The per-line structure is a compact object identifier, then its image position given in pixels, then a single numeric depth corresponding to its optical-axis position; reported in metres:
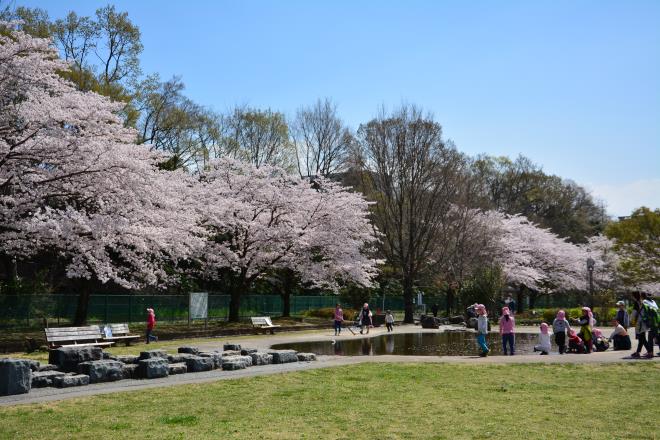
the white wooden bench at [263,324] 30.20
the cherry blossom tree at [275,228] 34.66
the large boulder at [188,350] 17.21
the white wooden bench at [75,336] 19.08
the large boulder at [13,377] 11.30
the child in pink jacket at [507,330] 19.56
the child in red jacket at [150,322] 23.40
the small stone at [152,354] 14.96
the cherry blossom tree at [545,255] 59.03
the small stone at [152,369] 13.70
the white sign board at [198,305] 29.62
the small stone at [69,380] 12.36
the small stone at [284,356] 16.67
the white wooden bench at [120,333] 22.32
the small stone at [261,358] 16.31
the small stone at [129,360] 14.87
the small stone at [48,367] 13.77
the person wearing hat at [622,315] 19.81
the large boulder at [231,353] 17.20
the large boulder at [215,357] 15.46
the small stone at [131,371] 13.62
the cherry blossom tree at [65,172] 21.13
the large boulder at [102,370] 12.98
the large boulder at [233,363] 15.26
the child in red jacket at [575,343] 19.70
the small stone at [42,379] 12.32
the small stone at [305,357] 17.27
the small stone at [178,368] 14.31
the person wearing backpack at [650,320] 17.44
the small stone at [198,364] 14.88
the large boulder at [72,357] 14.06
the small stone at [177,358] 15.23
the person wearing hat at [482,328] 19.00
